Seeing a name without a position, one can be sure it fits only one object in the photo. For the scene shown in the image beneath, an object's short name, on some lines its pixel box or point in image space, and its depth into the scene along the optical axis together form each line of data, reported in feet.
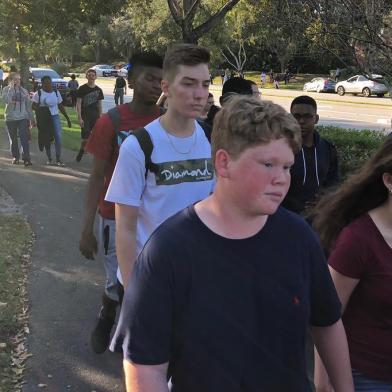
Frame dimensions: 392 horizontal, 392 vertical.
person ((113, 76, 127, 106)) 69.65
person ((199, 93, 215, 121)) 19.74
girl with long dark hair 6.86
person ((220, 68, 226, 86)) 157.23
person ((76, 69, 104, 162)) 36.04
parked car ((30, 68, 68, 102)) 87.71
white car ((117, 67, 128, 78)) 175.85
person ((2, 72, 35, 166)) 34.19
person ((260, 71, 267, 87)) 145.48
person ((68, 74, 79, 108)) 76.89
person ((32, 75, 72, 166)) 35.19
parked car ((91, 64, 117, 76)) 197.47
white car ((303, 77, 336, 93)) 126.93
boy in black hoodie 13.98
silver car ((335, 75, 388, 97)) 116.16
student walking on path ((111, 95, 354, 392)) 5.04
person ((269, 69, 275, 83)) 155.29
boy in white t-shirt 8.83
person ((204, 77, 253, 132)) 17.62
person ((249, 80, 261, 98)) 18.58
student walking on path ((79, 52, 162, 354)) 11.40
